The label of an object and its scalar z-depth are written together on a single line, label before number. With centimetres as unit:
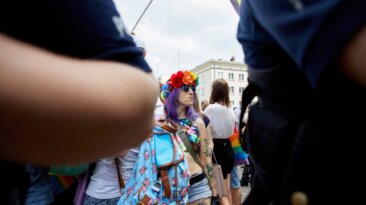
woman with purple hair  289
